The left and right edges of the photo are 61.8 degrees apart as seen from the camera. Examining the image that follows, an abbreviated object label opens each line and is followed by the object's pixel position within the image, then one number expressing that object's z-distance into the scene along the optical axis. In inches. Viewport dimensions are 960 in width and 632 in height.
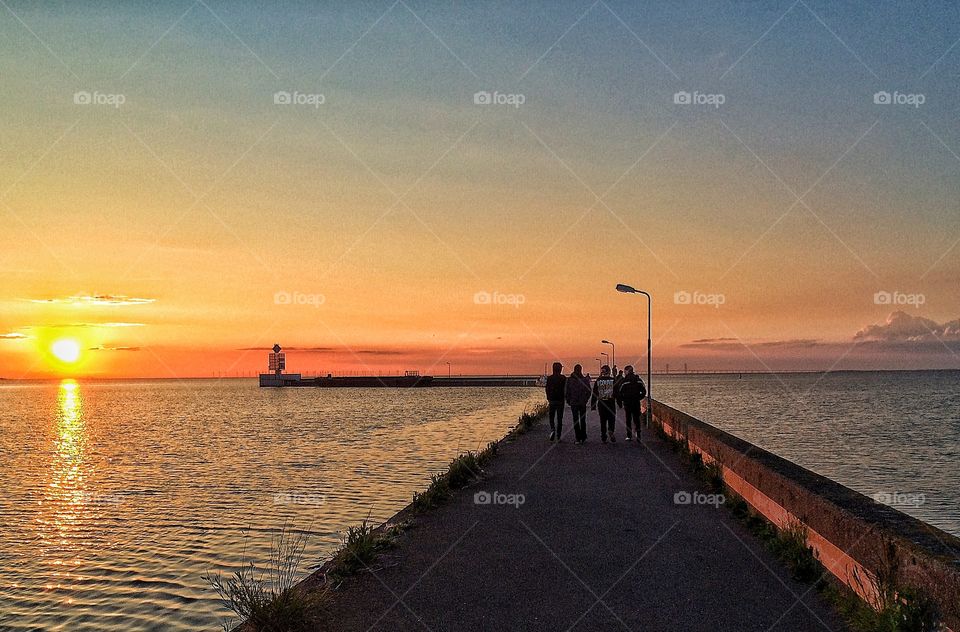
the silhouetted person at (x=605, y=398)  823.7
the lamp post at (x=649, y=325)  1275.8
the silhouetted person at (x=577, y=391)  787.4
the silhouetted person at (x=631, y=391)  788.0
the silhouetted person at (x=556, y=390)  816.3
